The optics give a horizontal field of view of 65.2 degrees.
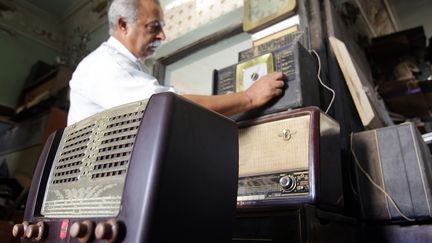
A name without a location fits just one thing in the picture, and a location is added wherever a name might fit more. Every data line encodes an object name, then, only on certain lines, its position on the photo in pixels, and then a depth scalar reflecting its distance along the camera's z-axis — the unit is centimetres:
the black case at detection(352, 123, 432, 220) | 109
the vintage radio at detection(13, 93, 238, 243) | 51
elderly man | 91
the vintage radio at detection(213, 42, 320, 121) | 117
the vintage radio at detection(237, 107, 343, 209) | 97
